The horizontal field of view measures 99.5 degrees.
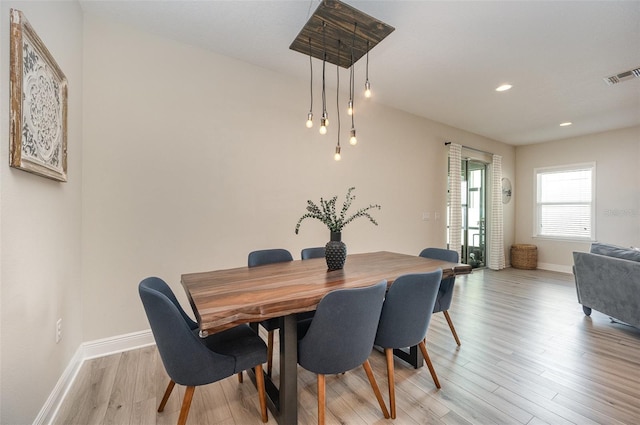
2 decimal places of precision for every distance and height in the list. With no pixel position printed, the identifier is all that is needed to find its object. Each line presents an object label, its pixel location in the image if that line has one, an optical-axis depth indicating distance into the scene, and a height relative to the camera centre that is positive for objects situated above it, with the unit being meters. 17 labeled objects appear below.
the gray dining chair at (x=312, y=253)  2.65 -0.42
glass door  5.56 -0.01
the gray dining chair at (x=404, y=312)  1.57 -0.60
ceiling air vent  2.97 +1.54
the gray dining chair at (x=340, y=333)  1.31 -0.62
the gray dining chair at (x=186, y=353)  1.23 -0.71
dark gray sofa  2.60 -0.73
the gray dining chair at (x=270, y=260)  1.96 -0.43
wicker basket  5.85 -0.99
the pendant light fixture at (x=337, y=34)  1.92 +1.42
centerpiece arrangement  2.03 -0.25
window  5.38 +0.19
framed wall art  1.24 +0.56
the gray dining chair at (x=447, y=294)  2.27 -0.70
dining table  1.22 -0.44
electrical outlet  1.72 -0.77
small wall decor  6.18 +0.49
